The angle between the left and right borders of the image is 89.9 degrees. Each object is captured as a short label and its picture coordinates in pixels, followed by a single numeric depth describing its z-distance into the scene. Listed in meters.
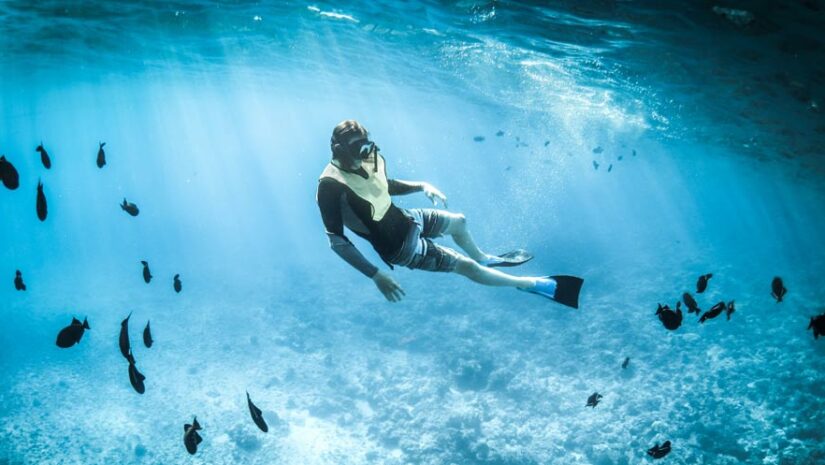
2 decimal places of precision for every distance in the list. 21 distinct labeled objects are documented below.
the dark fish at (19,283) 6.18
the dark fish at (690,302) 5.66
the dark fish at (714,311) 4.73
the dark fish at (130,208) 6.10
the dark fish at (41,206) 3.77
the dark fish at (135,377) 3.81
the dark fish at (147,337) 4.72
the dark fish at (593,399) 6.89
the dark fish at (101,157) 5.39
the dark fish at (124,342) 3.63
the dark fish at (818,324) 3.92
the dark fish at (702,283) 5.57
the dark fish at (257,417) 3.88
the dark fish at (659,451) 5.62
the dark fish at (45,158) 4.20
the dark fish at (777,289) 4.87
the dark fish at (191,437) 4.50
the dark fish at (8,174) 3.67
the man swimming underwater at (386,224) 4.30
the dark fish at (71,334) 4.04
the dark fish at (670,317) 4.72
